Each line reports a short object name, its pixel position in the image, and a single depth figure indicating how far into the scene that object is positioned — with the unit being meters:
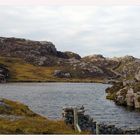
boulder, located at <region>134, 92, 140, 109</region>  56.75
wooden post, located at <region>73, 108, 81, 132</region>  20.93
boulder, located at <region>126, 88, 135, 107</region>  58.89
